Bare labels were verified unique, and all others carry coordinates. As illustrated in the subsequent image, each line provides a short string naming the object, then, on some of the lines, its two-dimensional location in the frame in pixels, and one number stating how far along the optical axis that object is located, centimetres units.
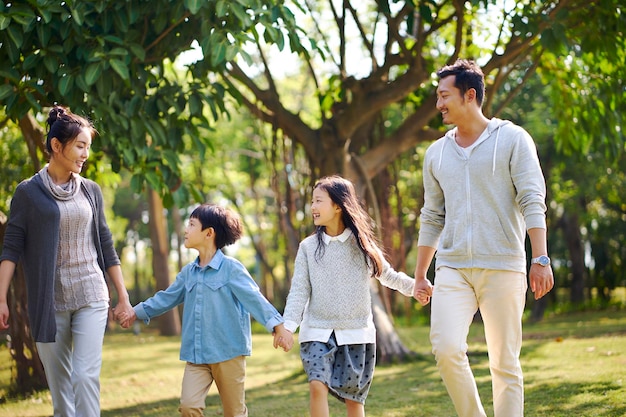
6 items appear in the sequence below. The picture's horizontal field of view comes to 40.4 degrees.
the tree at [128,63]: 630
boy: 501
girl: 480
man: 438
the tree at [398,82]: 852
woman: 465
